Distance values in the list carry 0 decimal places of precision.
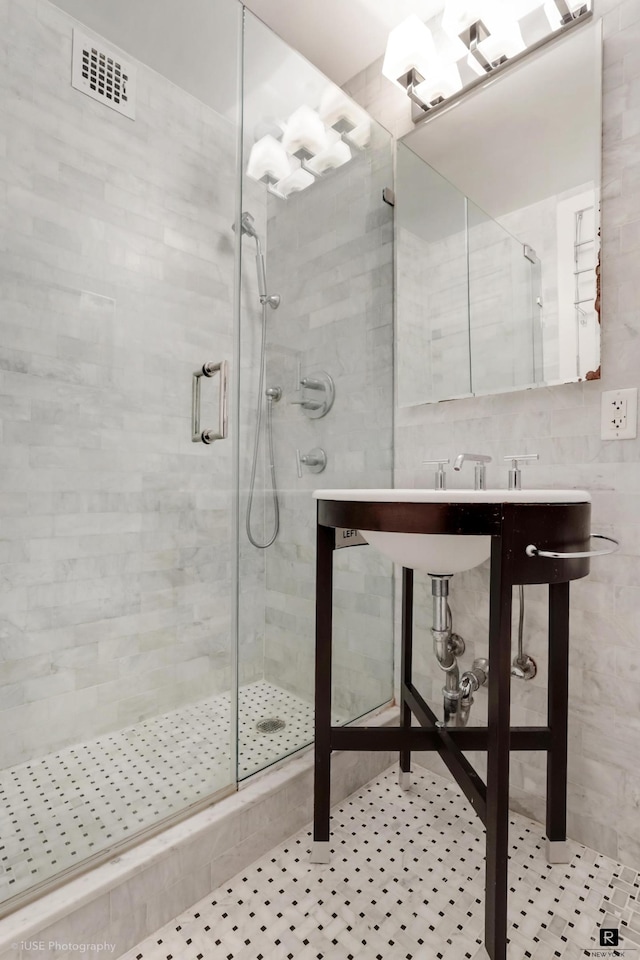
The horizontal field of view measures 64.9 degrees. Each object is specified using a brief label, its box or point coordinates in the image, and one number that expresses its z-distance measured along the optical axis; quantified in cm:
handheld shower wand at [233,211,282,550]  140
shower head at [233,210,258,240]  139
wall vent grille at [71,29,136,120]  148
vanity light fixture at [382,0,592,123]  143
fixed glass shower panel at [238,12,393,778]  140
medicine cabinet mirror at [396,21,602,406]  132
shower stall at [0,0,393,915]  139
